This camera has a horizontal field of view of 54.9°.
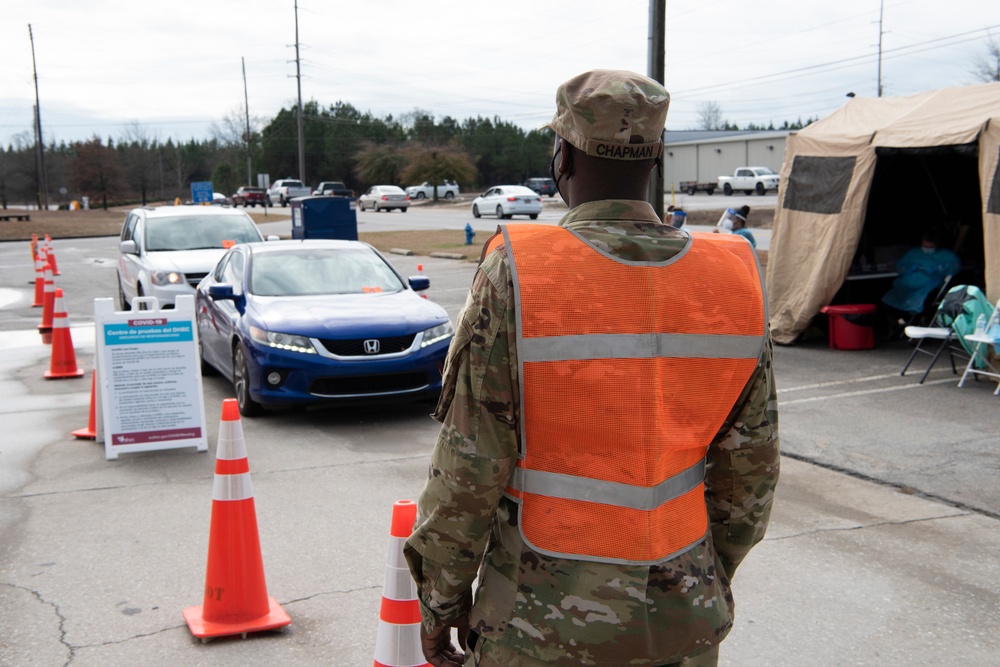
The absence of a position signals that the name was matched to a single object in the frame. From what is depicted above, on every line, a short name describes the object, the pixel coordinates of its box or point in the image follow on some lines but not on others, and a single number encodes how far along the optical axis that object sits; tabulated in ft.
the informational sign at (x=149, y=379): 23.17
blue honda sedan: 26.55
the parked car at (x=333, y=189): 193.75
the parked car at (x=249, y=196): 214.90
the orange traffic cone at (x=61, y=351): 33.99
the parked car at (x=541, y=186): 222.89
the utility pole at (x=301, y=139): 182.62
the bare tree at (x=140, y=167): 289.74
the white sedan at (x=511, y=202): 131.95
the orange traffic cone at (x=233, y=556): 13.61
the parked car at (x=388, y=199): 184.75
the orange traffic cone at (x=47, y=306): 42.45
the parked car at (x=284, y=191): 213.48
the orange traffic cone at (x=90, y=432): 25.36
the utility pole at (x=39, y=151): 225.35
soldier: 6.21
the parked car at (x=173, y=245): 40.47
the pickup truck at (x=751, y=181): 193.57
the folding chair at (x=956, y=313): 31.83
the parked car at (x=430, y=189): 236.02
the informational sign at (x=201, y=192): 135.44
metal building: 245.04
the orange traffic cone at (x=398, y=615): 10.01
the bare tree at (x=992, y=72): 182.60
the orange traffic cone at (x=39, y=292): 57.26
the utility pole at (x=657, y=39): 44.83
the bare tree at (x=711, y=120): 418.51
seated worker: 39.78
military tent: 34.35
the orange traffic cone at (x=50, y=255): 67.27
